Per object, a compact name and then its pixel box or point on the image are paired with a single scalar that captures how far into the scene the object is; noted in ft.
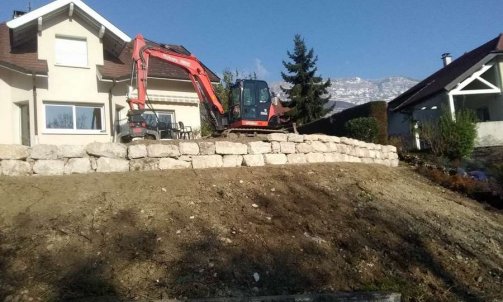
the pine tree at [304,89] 113.19
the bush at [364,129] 61.87
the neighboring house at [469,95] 72.49
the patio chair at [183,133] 57.00
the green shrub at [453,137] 60.44
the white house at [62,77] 57.11
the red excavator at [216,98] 55.16
